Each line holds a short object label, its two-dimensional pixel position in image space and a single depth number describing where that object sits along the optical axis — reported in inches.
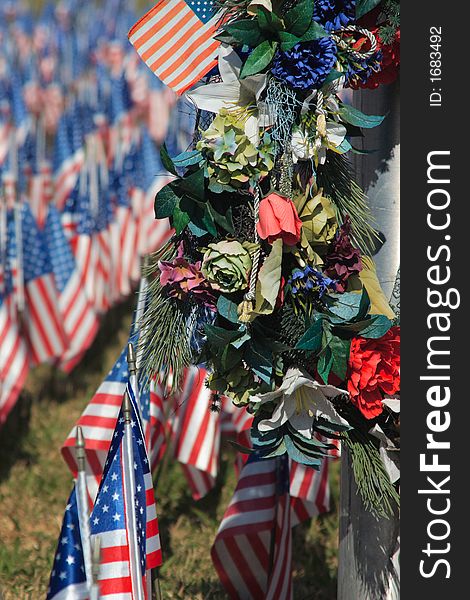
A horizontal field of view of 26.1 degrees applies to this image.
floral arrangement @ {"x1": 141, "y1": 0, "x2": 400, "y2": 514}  123.3
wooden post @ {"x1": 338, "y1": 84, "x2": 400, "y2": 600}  140.0
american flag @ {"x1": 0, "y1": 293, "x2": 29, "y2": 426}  289.4
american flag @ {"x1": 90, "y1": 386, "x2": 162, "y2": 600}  141.9
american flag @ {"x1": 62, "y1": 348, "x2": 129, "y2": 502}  197.9
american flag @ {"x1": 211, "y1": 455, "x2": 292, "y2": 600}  195.5
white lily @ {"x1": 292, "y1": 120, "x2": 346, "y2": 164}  124.8
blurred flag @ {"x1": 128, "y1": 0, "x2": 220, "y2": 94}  132.6
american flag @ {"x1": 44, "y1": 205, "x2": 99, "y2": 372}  340.5
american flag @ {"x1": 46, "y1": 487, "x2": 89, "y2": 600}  142.3
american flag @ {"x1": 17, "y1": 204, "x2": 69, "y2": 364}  324.2
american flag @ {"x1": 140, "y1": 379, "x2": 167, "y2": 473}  212.2
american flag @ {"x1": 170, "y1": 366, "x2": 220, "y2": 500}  244.4
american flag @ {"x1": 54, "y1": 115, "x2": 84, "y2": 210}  420.7
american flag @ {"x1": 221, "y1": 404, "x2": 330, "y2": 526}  219.0
